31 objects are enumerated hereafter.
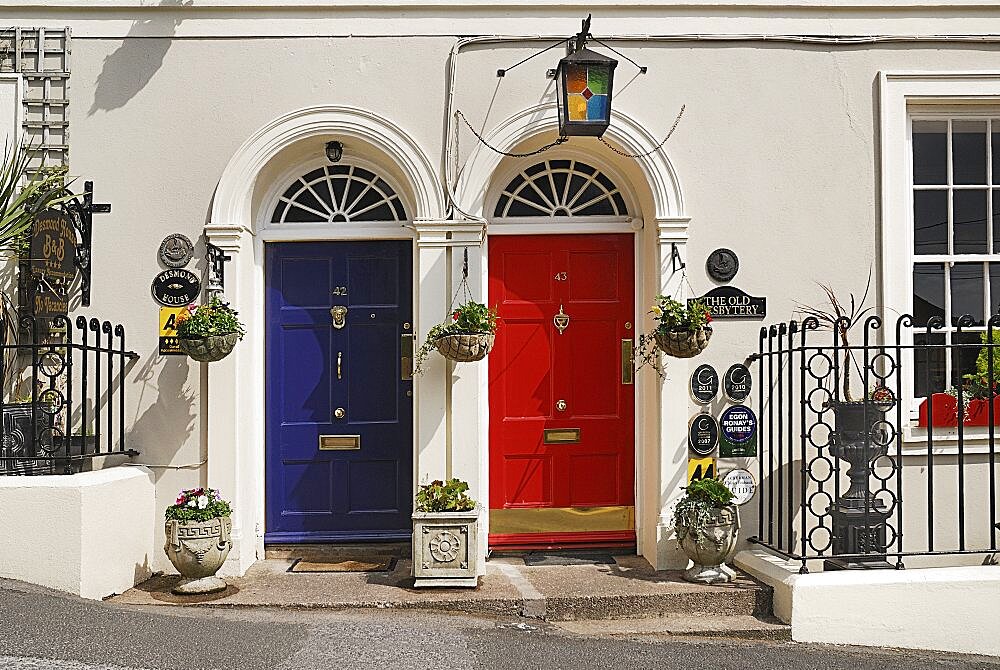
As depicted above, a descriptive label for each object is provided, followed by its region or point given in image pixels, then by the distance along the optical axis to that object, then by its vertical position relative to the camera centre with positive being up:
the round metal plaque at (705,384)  7.18 -0.23
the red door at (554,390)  7.51 -0.28
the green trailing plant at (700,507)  6.52 -0.97
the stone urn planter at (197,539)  6.43 -1.14
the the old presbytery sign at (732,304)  7.20 +0.31
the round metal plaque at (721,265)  7.18 +0.58
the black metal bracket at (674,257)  7.14 +0.62
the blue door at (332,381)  7.45 -0.21
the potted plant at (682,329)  6.73 +0.14
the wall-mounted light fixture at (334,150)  7.33 +1.39
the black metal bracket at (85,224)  7.13 +0.86
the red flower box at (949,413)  7.29 -0.44
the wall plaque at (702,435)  7.15 -0.57
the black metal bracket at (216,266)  7.06 +0.57
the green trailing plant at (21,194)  6.79 +1.04
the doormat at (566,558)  7.21 -1.43
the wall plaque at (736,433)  7.17 -0.56
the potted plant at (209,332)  6.68 +0.13
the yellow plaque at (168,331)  7.15 +0.14
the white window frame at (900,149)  7.26 +1.37
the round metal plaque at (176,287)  7.14 +0.44
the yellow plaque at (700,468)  7.13 -0.79
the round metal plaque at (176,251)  7.15 +0.68
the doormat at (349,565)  7.07 -1.44
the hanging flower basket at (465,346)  6.69 +0.03
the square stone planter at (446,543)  6.48 -1.18
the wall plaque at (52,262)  6.69 +0.58
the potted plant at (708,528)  6.51 -1.10
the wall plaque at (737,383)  7.20 -0.22
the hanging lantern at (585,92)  6.55 +1.60
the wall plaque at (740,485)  7.15 -0.91
